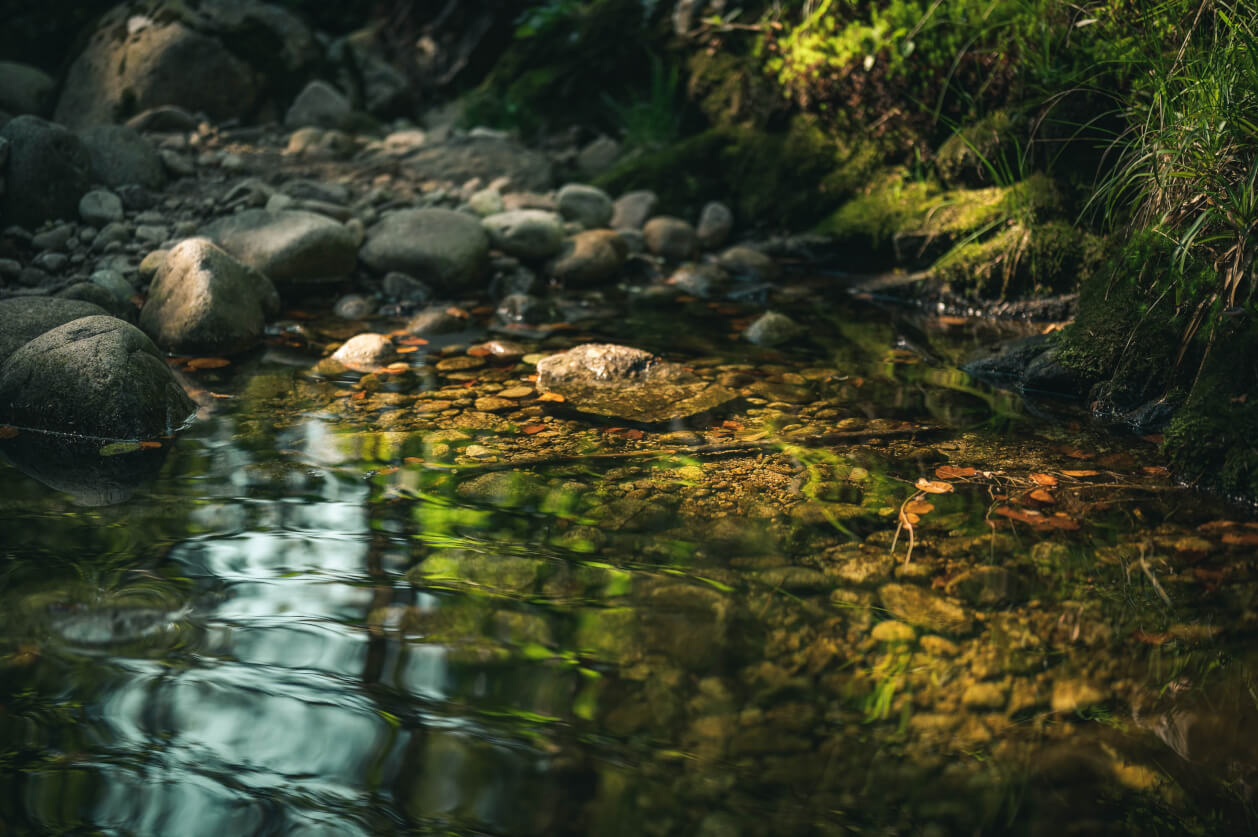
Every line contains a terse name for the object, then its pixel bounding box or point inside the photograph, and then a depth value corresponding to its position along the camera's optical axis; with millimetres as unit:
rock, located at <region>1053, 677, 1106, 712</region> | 1729
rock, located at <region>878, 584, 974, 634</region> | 1980
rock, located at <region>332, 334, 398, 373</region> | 3973
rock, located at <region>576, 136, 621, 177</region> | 7383
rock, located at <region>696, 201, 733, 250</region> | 6262
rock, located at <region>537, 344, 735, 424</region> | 3357
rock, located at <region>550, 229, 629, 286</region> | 5566
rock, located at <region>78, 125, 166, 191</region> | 5766
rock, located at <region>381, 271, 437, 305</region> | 5133
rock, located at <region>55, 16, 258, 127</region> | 7656
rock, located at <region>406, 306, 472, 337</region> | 4512
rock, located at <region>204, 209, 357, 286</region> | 4867
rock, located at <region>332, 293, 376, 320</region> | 4809
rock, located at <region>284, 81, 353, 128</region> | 8062
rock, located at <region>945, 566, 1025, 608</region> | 2082
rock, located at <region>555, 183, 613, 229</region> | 6203
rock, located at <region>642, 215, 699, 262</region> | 6055
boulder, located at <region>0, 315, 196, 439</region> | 3059
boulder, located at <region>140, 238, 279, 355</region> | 4012
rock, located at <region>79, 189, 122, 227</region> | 5211
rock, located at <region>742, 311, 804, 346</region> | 4258
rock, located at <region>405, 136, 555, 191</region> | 6988
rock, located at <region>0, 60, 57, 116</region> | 7742
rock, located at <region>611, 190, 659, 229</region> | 6387
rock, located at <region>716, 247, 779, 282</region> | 5738
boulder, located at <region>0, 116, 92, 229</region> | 5016
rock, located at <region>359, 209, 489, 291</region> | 5195
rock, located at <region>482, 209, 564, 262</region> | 5543
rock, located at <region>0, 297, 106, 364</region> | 3457
